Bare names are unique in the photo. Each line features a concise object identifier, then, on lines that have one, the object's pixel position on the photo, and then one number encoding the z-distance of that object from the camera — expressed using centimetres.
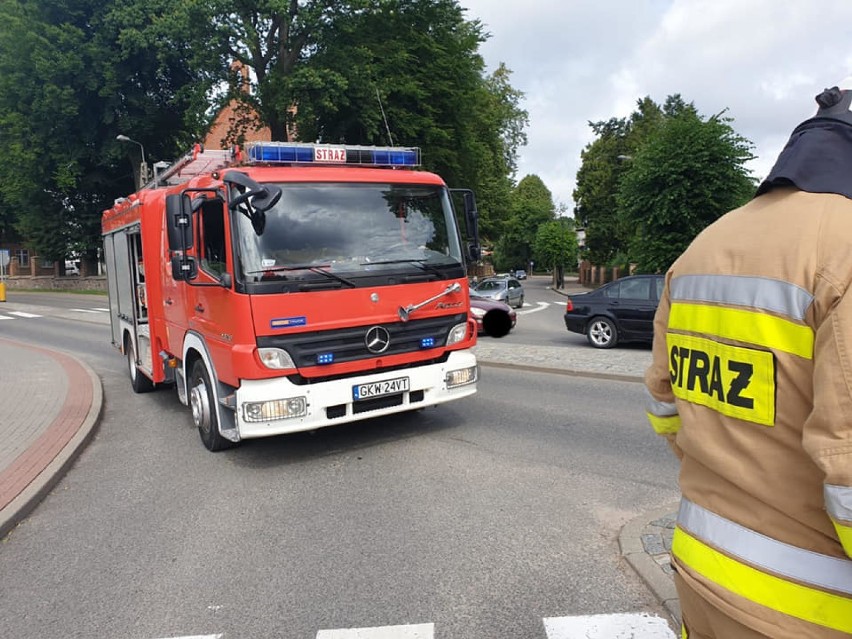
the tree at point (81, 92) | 3209
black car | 1338
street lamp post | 1091
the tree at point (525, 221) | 7812
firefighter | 135
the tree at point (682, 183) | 1819
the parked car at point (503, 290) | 2628
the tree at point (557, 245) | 5466
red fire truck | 538
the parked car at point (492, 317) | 1603
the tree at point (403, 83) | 2580
